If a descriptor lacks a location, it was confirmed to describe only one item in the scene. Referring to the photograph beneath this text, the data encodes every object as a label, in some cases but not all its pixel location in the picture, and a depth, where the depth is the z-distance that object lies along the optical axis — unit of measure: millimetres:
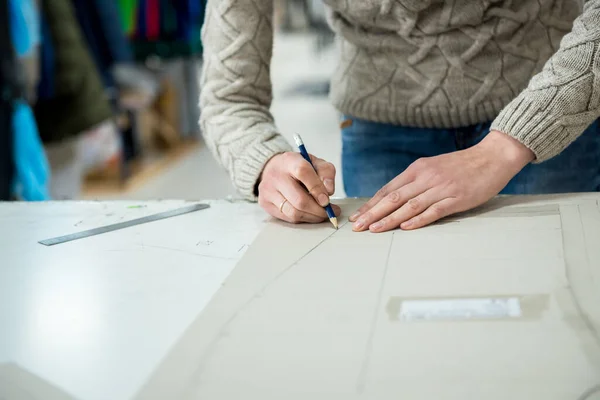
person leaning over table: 910
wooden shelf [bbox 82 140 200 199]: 3201
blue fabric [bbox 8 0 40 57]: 1932
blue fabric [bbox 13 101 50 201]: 1947
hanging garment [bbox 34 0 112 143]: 2262
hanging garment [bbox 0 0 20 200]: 1894
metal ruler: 915
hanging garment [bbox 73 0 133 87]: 2578
